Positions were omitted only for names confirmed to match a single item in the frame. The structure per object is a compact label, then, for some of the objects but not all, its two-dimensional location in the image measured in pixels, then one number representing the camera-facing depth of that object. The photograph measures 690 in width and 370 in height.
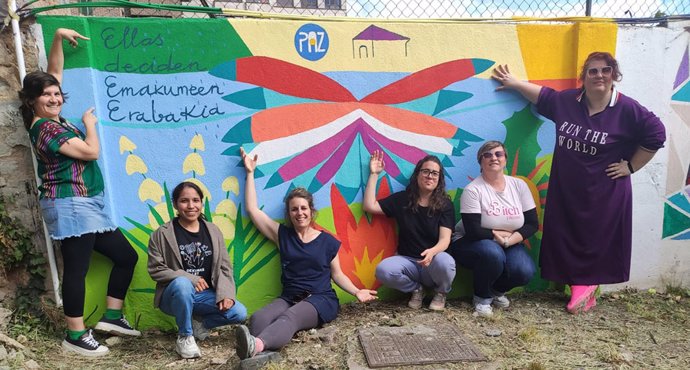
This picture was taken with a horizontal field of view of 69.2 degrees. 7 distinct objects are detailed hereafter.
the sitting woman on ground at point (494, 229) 3.54
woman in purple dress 3.53
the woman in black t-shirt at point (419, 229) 3.50
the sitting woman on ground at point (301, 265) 3.17
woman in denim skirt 2.94
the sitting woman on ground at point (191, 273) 3.00
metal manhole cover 2.81
